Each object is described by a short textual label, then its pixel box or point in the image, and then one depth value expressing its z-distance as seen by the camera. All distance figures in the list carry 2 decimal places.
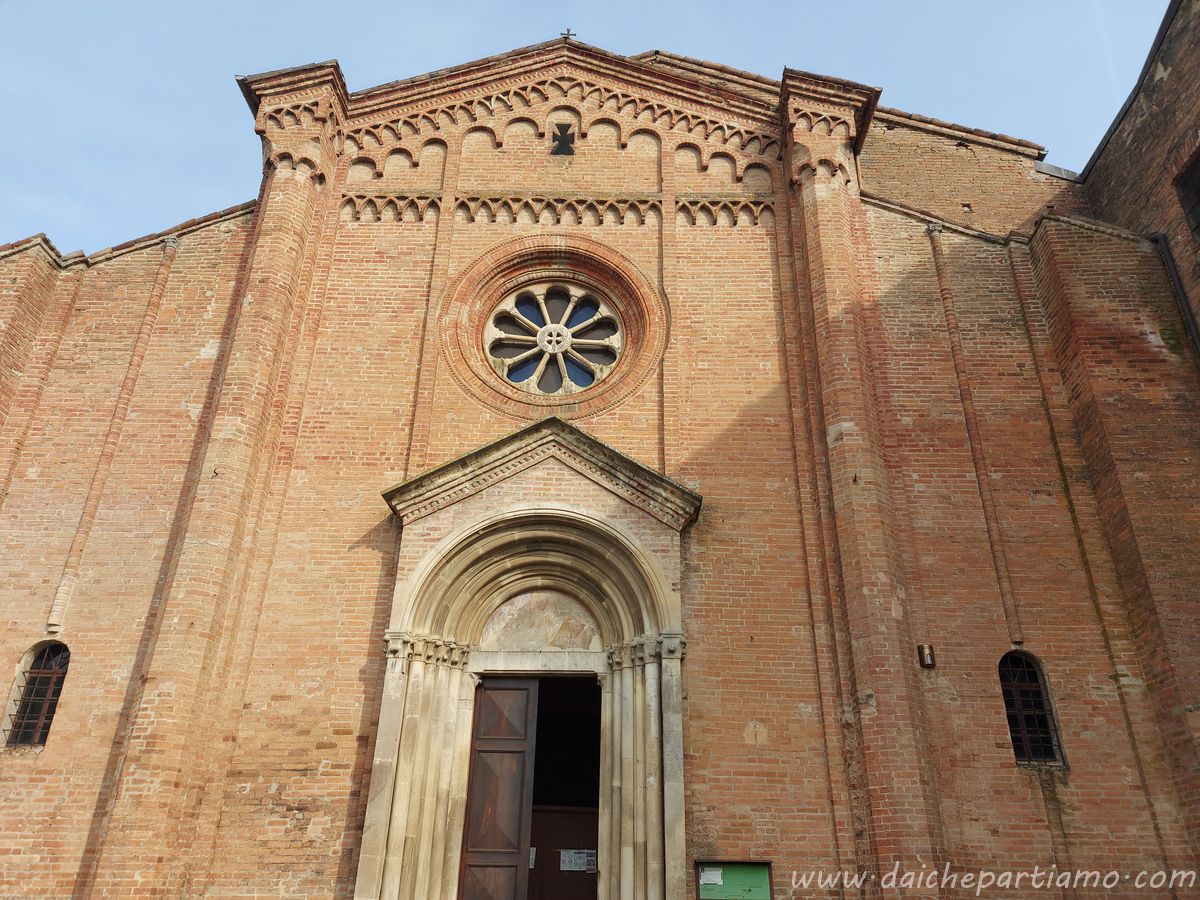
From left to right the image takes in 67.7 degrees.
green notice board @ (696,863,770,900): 7.79
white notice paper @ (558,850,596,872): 9.37
